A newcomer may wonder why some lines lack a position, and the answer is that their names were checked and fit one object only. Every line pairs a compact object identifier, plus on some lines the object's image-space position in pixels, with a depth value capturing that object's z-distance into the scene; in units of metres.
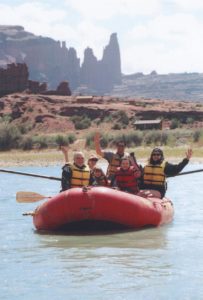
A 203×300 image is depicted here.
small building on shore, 54.41
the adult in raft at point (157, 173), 13.96
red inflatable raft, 12.23
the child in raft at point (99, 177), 13.34
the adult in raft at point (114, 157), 14.27
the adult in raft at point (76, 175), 13.27
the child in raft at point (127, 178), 13.45
